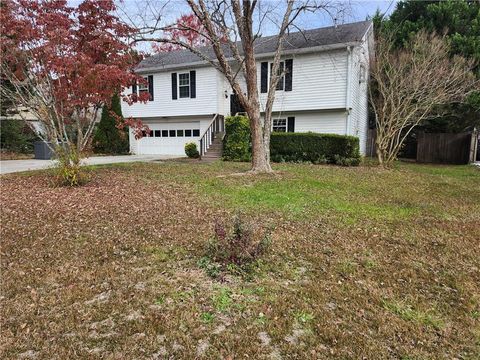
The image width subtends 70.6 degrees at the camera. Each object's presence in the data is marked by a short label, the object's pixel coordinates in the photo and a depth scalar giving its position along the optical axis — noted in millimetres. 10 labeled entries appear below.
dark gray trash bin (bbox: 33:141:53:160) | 16969
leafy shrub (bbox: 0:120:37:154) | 18547
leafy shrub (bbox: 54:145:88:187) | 7871
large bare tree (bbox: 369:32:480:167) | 13038
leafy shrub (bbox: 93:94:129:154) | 21234
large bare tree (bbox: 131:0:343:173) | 9586
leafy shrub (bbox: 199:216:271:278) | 3711
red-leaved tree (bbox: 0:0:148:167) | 7844
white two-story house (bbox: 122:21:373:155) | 15531
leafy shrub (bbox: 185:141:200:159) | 17188
